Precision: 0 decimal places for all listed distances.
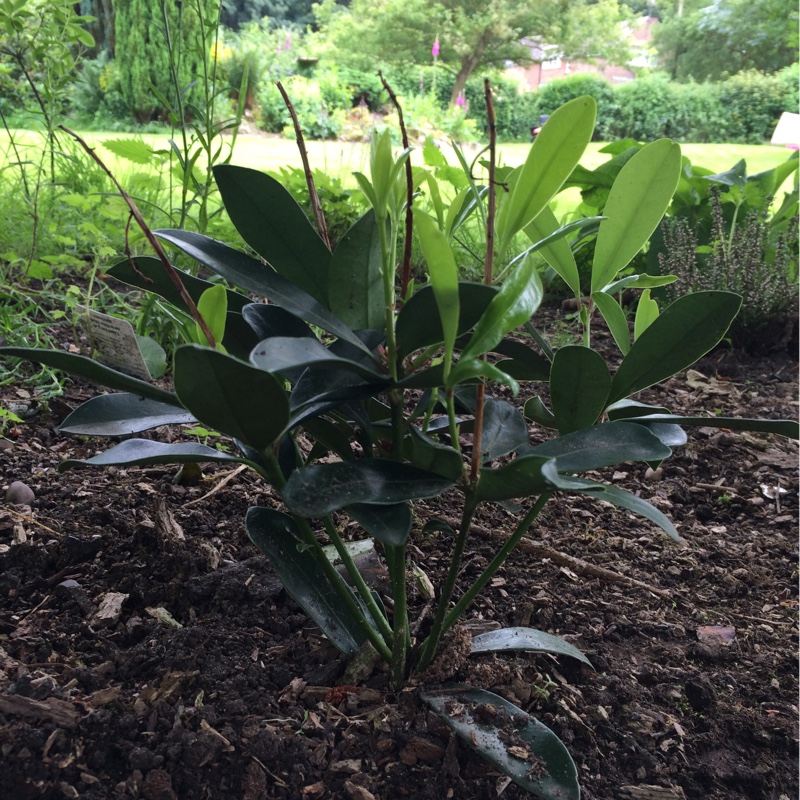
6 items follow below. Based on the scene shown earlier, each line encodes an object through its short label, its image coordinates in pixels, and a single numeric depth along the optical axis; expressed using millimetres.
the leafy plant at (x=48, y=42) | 1815
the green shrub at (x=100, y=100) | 9369
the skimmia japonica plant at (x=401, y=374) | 512
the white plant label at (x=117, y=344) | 1157
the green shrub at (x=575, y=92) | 13375
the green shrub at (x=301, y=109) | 9594
